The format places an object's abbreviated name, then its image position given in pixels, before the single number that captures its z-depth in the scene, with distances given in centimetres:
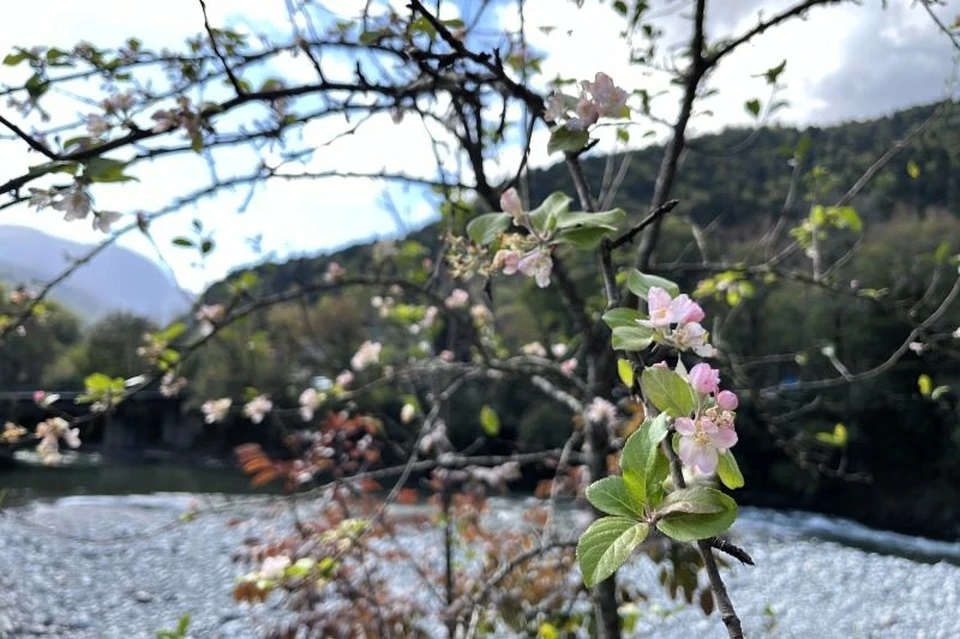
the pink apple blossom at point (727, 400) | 31
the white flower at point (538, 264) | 46
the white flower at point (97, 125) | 71
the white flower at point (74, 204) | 50
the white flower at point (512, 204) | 47
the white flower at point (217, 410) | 159
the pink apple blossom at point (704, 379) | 32
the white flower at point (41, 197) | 48
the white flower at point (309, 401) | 157
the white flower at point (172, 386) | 122
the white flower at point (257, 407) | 162
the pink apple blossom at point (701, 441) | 30
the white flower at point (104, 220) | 53
